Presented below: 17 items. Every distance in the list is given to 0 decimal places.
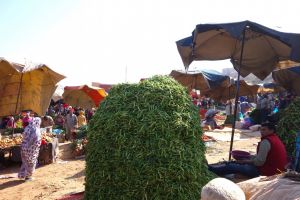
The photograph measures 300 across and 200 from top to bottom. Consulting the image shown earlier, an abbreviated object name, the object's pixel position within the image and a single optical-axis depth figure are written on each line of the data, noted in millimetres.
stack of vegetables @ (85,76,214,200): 4578
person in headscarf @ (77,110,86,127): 17359
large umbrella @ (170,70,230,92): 16542
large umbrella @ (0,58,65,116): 11461
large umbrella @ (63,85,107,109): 20828
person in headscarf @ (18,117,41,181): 9273
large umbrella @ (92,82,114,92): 28706
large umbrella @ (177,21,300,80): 7746
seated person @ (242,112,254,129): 16422
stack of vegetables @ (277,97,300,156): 6918
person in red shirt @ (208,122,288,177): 5676
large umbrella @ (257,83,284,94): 19469
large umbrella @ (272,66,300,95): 10428
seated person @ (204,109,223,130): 16706
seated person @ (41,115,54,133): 15259
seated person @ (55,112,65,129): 19814
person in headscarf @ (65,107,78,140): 15804
